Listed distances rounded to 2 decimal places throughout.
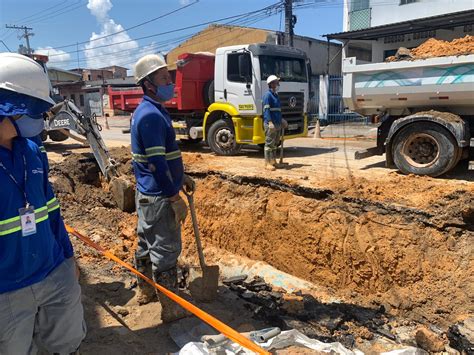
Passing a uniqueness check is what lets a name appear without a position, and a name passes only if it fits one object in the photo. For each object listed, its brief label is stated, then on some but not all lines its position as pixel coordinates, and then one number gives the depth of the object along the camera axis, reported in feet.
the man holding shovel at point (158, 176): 11.12
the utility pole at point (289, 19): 69.82
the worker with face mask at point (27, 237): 6.38
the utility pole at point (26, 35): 132.46
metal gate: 61.93
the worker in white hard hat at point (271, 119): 27.96
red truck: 32.12
